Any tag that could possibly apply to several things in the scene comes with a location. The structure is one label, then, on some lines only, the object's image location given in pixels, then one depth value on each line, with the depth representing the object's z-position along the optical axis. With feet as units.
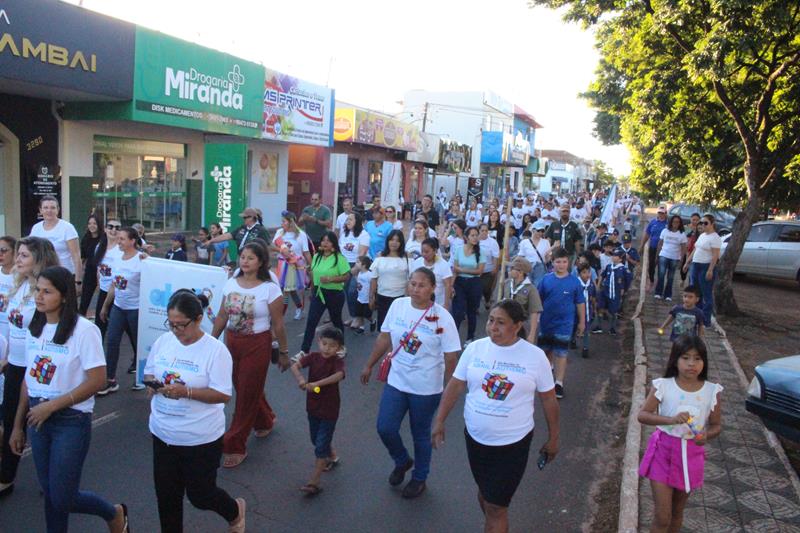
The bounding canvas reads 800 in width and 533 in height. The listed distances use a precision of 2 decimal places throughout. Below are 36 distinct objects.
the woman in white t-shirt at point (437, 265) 24.12
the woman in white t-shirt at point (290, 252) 31.50
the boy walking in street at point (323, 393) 15.52
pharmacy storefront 43.68
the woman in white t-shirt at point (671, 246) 42.67
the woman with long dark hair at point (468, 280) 29.43
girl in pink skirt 12.91
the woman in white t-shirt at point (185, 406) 11.68
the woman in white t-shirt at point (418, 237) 30.13
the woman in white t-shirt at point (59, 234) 22.29
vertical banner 44.80
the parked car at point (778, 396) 17.89
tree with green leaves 32.91
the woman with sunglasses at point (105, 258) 21.68
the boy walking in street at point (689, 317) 24.26
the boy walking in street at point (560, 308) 23.39
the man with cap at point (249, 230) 30.38
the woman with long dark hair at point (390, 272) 25.21
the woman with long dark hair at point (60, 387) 11.34
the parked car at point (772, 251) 57.72
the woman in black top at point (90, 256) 24.98
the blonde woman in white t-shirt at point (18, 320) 14.16
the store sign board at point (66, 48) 33.88
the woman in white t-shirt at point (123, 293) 21.02
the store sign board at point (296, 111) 59.77
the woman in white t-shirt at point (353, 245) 32.42
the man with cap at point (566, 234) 38.60
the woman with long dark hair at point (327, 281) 25.36
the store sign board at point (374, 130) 83.15
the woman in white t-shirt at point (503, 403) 12.25
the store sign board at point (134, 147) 47.09
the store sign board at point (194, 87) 43.32
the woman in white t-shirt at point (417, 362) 15.47
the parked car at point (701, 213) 85.30
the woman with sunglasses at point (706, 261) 35.58
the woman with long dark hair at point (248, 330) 16.88
